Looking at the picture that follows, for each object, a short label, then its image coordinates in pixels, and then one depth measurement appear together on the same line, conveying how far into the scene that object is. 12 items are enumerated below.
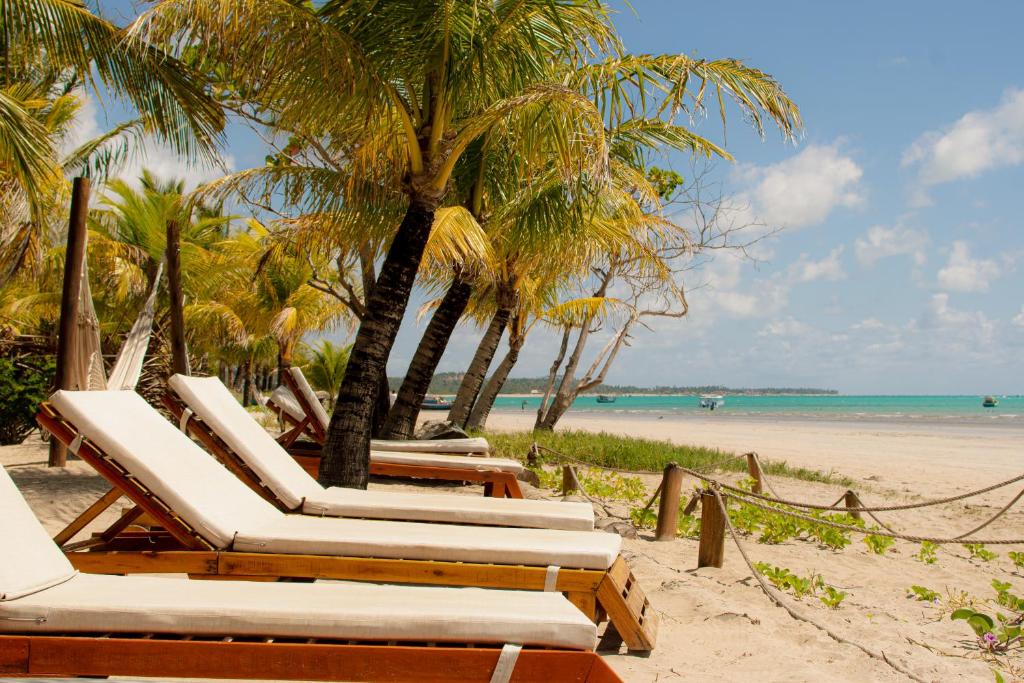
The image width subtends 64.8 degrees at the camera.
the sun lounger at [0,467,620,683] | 2.13
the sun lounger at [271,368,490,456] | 7.38
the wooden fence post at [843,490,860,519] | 6.91
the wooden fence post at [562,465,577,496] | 7.75
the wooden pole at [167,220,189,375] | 8.70
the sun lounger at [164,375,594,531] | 3.89
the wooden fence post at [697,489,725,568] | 5.07
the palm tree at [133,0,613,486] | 5.91
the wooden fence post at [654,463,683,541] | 5.90
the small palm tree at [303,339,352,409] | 28.89
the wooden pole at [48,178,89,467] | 7.08
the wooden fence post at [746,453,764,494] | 8.41
